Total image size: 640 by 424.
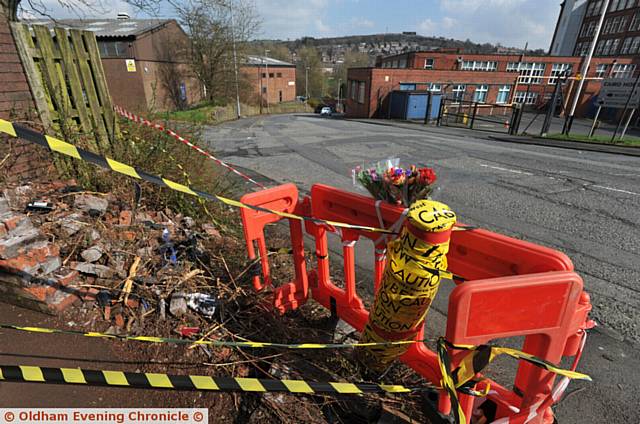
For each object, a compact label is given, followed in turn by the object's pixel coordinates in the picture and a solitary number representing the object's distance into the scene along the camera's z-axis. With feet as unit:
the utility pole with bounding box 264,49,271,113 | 167.28
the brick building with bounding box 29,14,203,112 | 84.43
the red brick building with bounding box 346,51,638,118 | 103.30
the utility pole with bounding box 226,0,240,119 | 103.19
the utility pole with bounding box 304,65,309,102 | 210.59
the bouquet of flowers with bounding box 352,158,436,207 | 7.14
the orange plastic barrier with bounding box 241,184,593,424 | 4.61
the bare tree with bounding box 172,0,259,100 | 101.40
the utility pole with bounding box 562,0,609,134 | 51.46
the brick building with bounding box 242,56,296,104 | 160.66
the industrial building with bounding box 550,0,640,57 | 144.36
